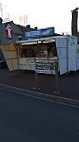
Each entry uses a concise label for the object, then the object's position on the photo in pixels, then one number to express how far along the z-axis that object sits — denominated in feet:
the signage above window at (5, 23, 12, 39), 51.55
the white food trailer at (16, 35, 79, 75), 25.70
